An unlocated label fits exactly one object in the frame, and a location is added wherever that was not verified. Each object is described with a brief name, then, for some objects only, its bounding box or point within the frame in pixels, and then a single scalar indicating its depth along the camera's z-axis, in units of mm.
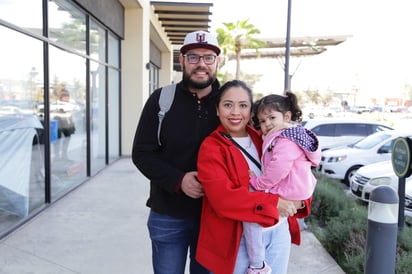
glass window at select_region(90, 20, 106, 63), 9078
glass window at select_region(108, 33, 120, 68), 10891
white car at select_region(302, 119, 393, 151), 11734
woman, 1977
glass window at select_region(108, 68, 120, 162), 11078
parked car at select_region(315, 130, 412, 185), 9617
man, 2363
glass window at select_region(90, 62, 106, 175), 9242
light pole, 8777
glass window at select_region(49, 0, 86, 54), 6695
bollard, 2588
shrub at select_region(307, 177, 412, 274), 4055
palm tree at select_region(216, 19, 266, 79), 34594
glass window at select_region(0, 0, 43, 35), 5109
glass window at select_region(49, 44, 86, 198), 6812
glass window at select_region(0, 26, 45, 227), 5148
